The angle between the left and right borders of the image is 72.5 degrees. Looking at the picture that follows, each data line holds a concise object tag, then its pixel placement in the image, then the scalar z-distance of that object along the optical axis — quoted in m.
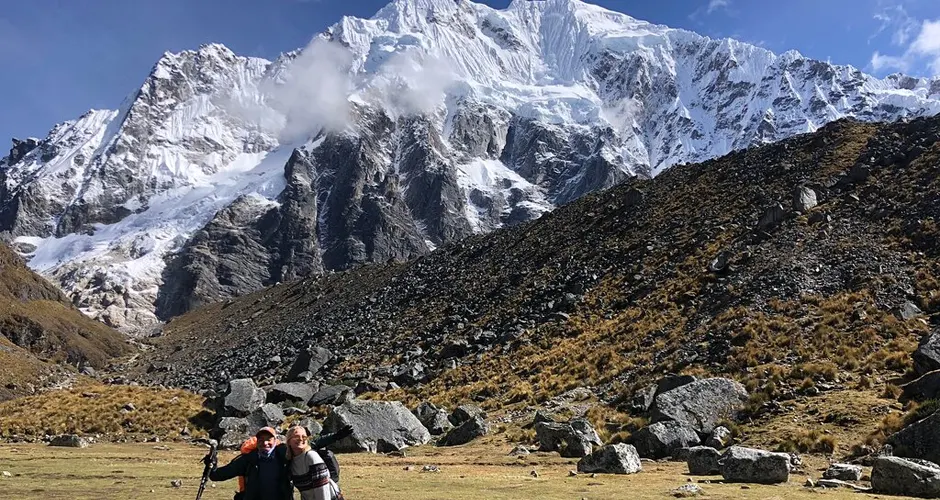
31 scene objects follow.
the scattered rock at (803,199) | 51.91
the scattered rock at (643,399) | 29.70
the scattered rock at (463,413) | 34.47
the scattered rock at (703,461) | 19.05
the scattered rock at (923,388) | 22.84
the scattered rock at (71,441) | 30.51
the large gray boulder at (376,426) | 28.98
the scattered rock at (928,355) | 25.20
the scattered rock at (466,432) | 30.77
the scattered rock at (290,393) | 44.84
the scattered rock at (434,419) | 33.53
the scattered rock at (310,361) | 56.16
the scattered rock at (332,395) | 44.12
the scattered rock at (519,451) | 25.33
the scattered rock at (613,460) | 19.70
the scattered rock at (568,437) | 24.56
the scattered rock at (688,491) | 14.92
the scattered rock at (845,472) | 16.79
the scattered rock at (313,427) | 31.88
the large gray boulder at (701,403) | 24.97
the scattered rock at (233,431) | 32.03
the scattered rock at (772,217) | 51.75
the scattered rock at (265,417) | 35.69
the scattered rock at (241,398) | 39.53
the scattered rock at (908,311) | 33.84
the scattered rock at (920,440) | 17.64
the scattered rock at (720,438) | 23.41
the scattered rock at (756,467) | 16.89
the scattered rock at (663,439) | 22.91
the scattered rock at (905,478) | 14.41
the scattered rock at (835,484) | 15.67
